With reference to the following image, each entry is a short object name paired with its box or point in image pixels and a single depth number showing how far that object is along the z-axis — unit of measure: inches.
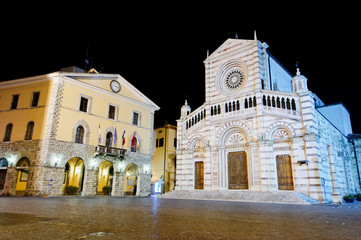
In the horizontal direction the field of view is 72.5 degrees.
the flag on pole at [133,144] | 1072.2
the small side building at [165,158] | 1379.2
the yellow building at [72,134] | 820.6
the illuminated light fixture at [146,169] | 1102.6
